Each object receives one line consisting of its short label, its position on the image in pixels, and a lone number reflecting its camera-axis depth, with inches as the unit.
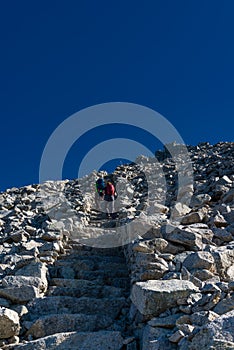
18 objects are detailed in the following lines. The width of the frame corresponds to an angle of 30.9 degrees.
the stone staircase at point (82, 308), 259.9
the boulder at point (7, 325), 275.7
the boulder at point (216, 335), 185.2
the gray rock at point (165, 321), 235.5
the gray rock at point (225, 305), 217.6
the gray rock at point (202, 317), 210.4
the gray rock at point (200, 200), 550.6
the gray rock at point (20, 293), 319.3
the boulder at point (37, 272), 343.6
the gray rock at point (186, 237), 354.3
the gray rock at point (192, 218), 436.1
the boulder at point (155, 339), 215.9
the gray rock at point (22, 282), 326.0
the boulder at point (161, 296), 255.6
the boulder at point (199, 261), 298.8
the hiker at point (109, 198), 736.3
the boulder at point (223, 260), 298.8
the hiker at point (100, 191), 792.9
